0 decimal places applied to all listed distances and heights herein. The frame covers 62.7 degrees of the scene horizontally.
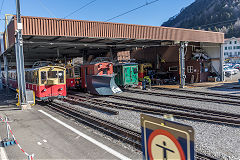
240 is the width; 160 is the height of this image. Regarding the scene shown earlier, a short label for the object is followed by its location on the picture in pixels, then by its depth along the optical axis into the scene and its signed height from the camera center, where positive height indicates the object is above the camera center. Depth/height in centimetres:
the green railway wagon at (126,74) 2177 +0
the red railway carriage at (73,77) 2142 -19
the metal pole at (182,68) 2159 +53
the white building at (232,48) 8237 +1027
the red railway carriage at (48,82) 1451 -45
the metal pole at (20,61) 1298 +108
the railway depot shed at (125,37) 1520 +369
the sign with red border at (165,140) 161 -61
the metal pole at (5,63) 2513 +175
